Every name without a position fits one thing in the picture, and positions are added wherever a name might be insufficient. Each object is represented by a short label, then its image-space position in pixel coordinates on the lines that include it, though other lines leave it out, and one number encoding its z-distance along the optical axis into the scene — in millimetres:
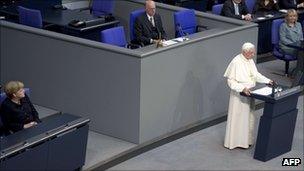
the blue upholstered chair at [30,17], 13008
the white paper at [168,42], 11188
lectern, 10289
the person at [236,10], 14344
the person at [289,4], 16188
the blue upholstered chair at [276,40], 14090
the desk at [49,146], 8523
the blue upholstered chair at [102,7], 14484
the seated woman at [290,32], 13977
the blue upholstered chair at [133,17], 12938
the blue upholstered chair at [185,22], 13016
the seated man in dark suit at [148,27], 12680
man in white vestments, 10523
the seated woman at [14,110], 9422
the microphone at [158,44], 10992
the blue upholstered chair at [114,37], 11625
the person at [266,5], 15530
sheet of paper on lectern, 10320
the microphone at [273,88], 10173
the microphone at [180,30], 13005
